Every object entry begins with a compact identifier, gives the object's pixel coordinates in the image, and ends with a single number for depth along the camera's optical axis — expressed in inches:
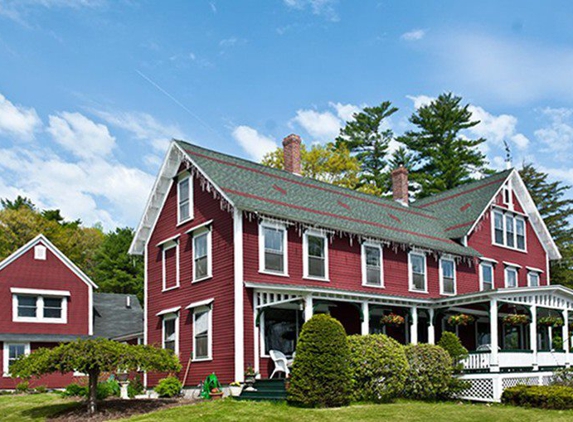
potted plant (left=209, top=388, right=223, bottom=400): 789.7
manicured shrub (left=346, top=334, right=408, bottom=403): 737.0
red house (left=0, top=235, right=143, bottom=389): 1237.1
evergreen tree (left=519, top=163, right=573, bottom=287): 1762.3
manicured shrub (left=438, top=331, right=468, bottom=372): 877.8
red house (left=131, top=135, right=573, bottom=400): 851.4
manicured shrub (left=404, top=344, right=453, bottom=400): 799.7
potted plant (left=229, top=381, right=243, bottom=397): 786.8
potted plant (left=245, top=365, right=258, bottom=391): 788.6
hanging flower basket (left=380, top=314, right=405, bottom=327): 947.3
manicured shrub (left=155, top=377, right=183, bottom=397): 882.1
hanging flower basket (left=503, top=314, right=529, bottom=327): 975.0
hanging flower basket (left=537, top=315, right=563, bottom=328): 1043.3
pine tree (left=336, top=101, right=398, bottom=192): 2269.9
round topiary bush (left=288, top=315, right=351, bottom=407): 685.9
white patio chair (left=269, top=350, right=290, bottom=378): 825.5
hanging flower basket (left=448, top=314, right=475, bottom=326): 989.2
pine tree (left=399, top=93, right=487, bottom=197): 2135.8
